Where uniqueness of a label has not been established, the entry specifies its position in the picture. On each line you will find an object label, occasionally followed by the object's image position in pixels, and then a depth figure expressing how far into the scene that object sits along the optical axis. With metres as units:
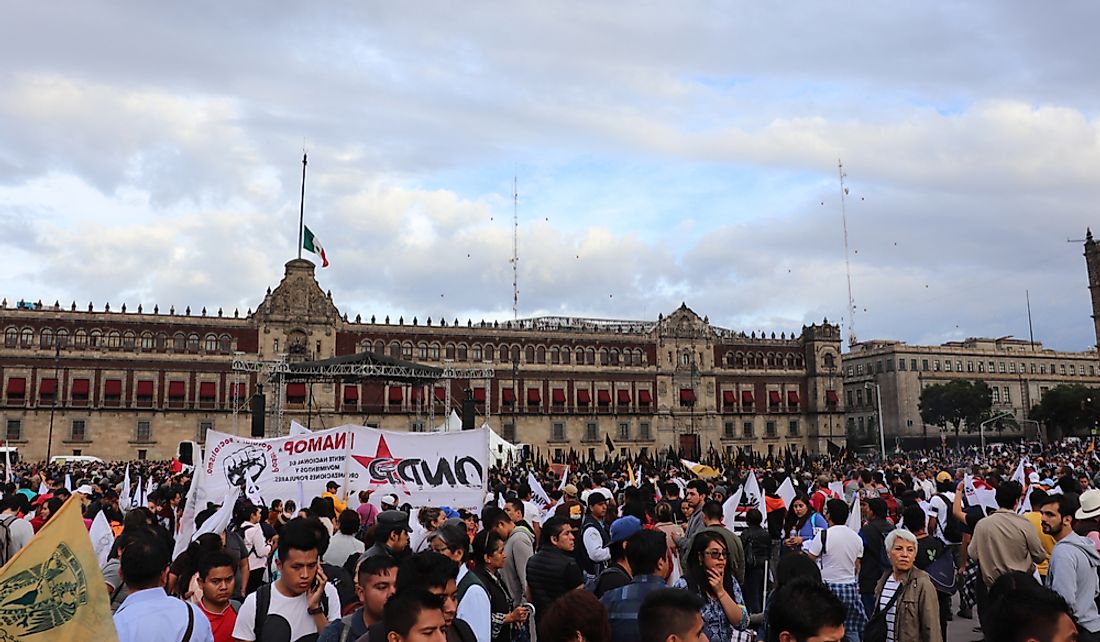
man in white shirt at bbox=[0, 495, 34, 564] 8.80
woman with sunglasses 5.34
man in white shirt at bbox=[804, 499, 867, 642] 7.76
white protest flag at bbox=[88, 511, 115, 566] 9.24
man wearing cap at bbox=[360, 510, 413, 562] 7.05
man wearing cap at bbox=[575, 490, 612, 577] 8.51
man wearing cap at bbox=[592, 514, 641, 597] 5.88
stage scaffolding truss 35.47
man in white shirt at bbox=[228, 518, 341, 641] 5.00
